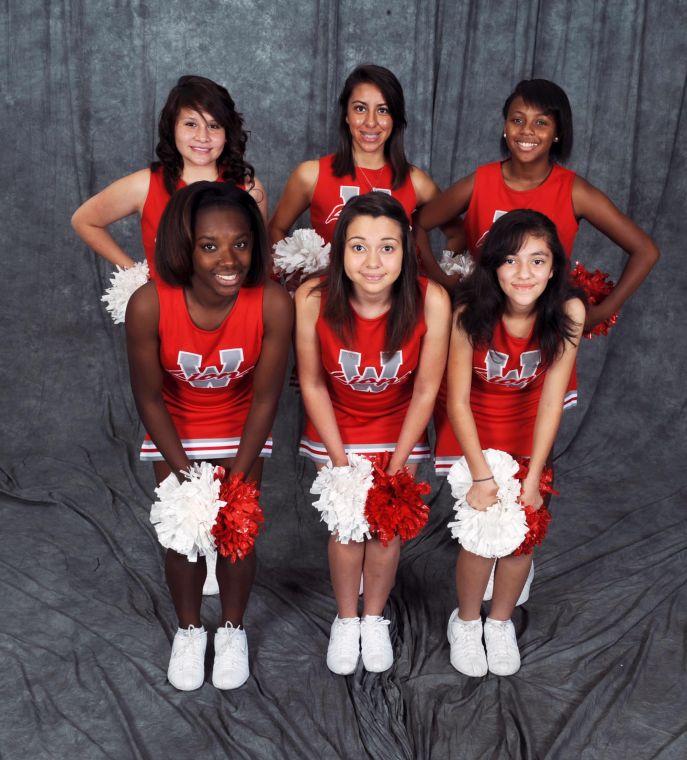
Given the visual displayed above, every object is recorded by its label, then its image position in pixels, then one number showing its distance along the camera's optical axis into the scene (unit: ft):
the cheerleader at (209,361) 8.29
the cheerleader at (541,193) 9.77
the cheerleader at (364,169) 10.23
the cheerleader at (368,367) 8.61
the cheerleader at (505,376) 8.75
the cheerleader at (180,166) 9.82
